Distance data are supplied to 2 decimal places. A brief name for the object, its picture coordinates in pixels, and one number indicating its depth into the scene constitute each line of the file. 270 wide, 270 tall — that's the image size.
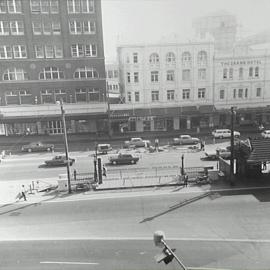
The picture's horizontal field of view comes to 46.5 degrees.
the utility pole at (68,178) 22.78
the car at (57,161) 30.98
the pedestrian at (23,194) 21.66
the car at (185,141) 37.22
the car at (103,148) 34.91
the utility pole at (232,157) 22.20
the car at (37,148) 36.88
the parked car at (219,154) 30.44
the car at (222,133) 39.75
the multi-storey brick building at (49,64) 40.38
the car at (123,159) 30.80
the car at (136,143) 37.12
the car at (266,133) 38.25
